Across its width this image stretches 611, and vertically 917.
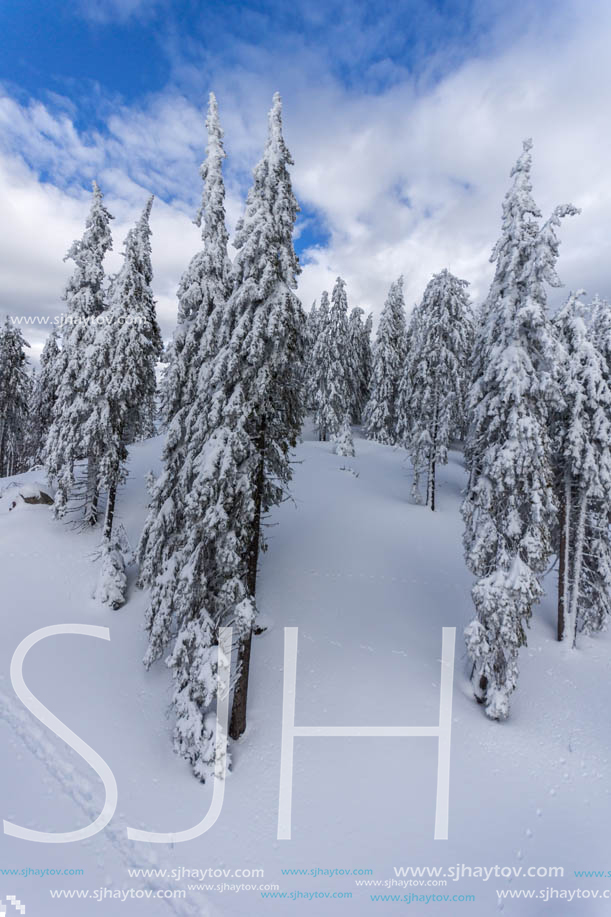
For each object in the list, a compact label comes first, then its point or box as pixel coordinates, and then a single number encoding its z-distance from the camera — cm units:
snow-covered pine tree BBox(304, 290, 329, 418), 4268
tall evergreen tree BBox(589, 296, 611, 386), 1642
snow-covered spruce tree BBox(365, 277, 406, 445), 4141
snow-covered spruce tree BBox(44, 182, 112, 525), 1775
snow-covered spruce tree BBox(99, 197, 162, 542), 1734
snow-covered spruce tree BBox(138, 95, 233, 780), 1023
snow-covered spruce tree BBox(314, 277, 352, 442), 4125
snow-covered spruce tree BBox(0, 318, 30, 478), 3191
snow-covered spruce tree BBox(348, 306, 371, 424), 4609
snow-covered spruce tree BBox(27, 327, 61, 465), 2023
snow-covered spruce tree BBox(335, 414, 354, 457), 3584
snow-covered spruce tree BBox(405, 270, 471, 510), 2481
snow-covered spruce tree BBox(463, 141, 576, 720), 1148
